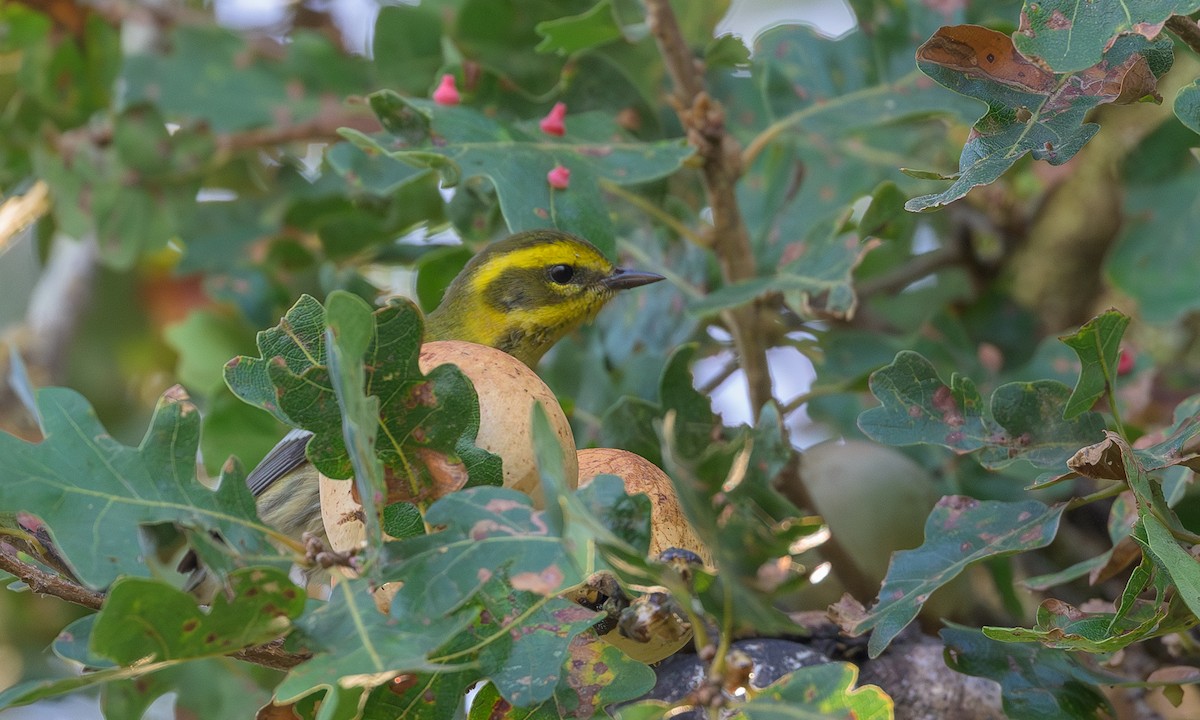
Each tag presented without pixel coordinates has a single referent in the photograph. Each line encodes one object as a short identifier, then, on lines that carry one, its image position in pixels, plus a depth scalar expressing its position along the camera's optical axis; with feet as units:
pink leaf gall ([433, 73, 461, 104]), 19.22
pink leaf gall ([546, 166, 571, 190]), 17.62
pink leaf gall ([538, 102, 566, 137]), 18.60
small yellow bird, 22.20
